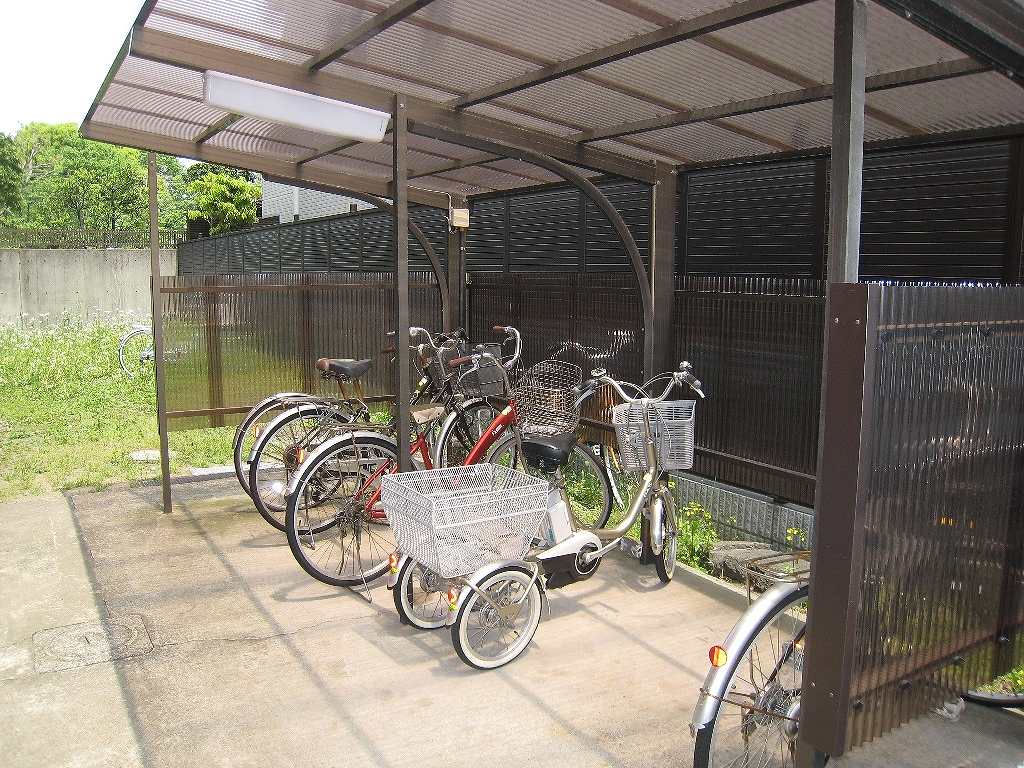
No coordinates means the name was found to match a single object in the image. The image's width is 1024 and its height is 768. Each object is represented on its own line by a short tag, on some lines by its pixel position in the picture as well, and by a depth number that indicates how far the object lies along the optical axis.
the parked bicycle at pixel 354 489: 4.66
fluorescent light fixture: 4.20
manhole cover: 3.87
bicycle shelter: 2.86
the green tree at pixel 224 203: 24.20
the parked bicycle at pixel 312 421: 5.55
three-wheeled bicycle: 3.71
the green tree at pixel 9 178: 29.14
